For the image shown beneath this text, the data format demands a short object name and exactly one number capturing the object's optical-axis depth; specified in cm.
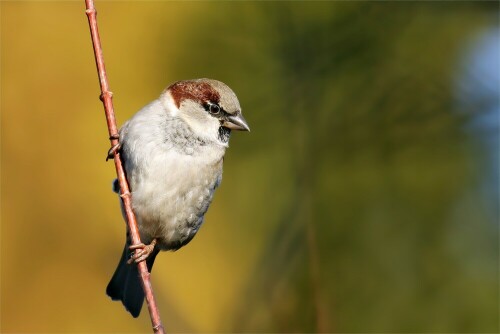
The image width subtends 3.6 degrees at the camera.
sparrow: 315
